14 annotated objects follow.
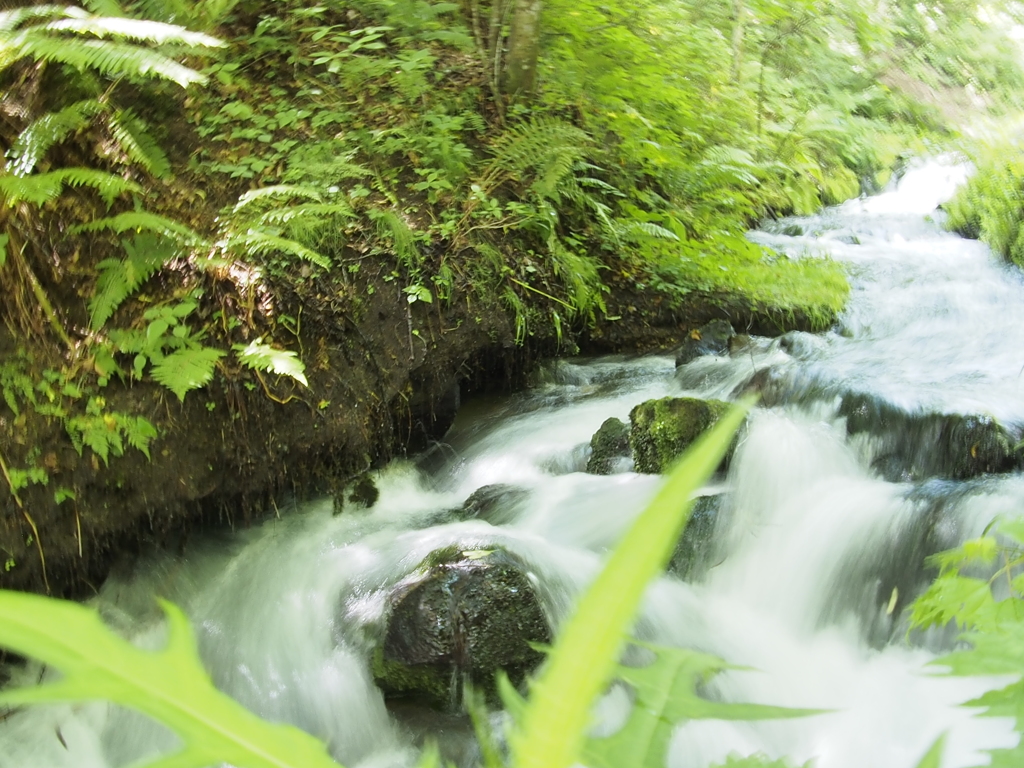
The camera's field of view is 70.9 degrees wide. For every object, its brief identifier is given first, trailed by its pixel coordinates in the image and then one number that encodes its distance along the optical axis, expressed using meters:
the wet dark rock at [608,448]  4.41
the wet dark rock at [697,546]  3.76
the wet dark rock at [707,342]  5.63
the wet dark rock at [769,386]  4.86
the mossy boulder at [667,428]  4.07
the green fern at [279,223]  3.49
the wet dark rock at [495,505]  4.12
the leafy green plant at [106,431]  3.05
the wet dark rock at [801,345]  5.65
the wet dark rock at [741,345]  5.68
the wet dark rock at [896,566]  3.42
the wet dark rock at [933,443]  3.95
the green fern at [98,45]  3.11
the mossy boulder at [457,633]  3.04
